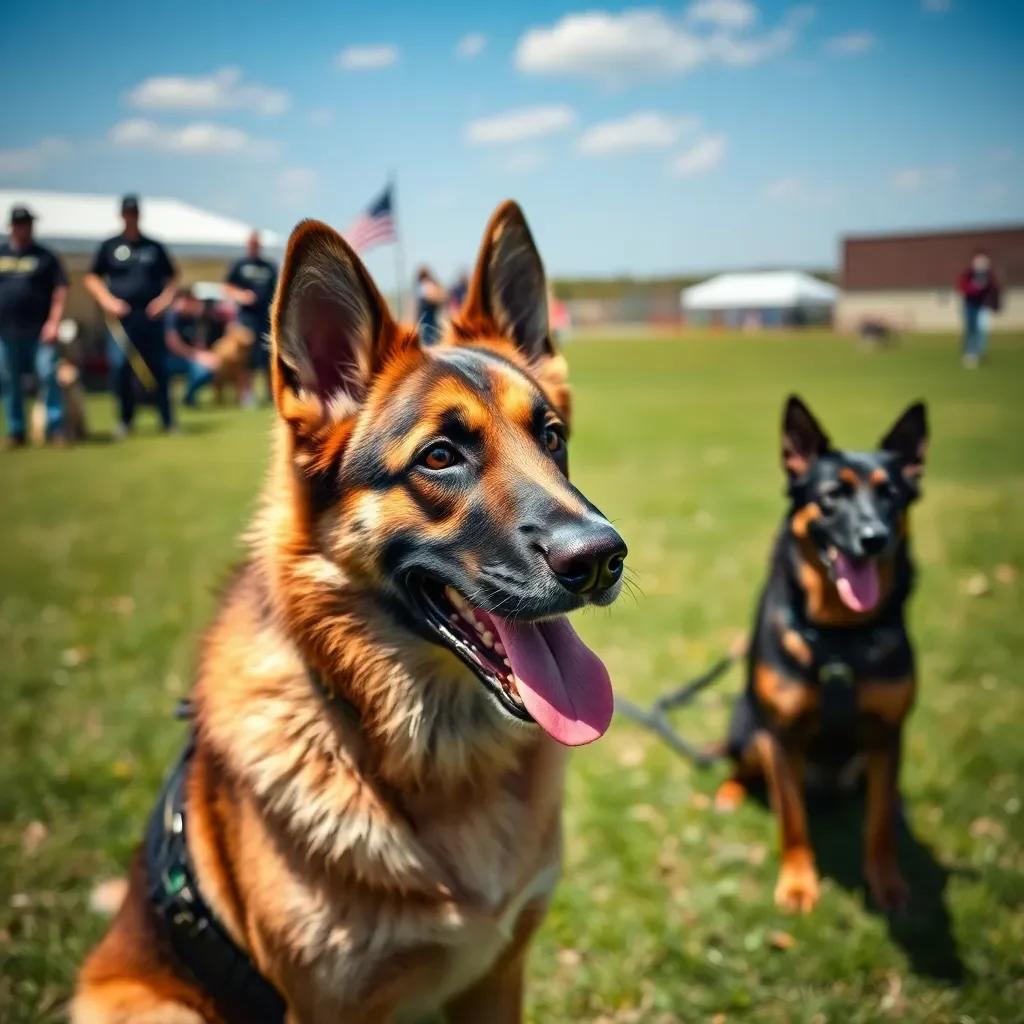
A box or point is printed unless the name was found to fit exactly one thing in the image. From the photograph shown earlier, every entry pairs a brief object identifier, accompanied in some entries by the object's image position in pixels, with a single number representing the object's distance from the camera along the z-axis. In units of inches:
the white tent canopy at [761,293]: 1007.0
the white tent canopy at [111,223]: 307.6
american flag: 422.6
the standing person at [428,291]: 494.6
